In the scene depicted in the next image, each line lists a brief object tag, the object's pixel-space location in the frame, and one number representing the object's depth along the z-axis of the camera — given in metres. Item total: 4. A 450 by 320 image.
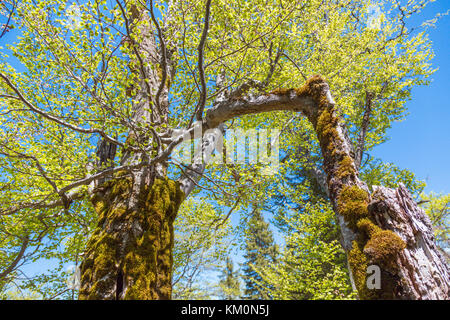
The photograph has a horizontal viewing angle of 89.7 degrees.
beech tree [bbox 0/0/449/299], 2.30
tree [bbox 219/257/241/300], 23.08
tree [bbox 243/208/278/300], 23.55
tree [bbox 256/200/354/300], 10.55
